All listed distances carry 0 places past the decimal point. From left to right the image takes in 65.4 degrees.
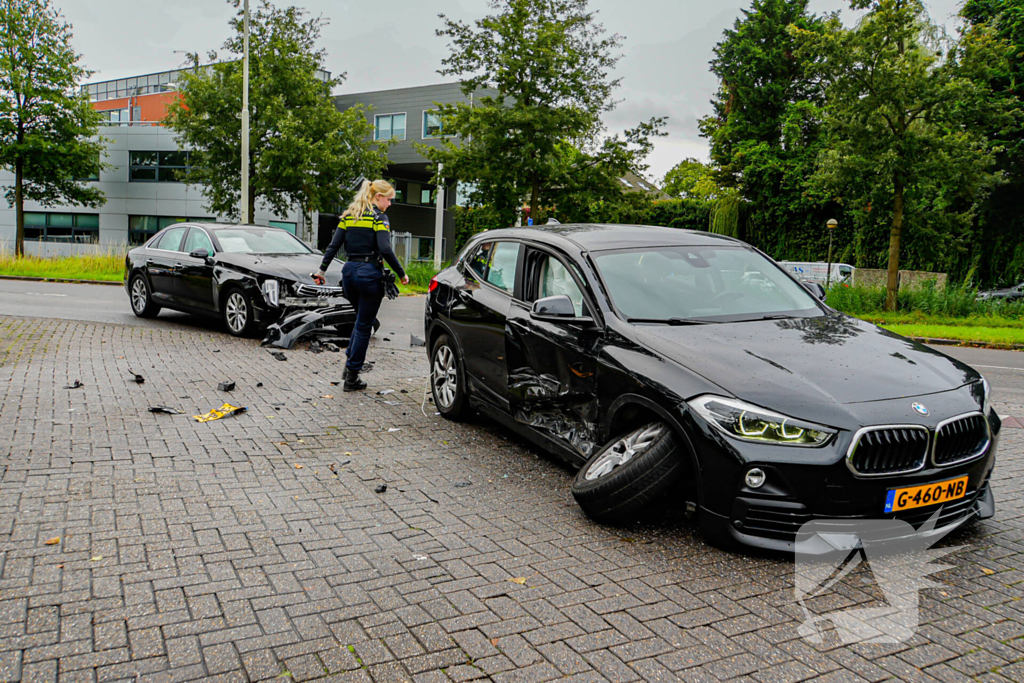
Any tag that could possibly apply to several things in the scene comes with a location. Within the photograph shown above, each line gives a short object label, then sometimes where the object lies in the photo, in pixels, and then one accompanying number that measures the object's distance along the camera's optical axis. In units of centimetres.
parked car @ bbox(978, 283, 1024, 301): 2145
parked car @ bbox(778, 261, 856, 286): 3278
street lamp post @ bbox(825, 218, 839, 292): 3306
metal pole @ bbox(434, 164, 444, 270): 3498
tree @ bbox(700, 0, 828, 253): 3853
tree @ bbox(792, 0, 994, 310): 2044
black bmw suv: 371
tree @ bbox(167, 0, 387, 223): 3294
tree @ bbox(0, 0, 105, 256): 3725
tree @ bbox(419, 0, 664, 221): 2180
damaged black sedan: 1099
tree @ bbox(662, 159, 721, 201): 4481
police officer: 789
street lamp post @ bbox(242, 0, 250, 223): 2773
